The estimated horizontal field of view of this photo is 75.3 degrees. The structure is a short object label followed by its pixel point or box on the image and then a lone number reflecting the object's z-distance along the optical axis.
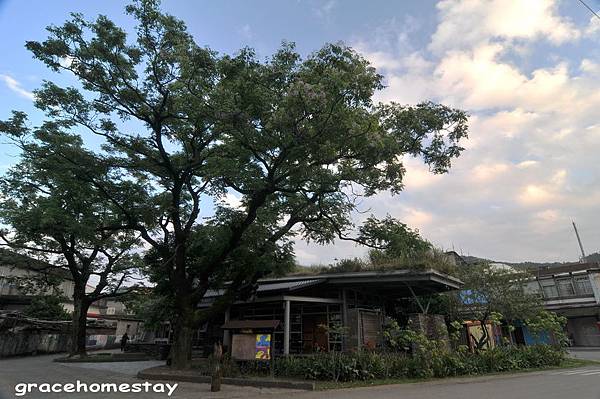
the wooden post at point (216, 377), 10.78
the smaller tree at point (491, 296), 20.28
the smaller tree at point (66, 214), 15.01
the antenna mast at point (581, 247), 50.04
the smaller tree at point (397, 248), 15.68
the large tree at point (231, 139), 11.73
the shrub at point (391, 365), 12.06
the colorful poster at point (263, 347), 12.69
